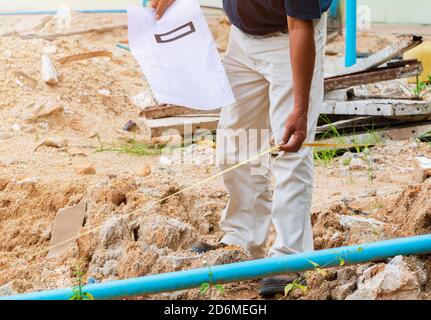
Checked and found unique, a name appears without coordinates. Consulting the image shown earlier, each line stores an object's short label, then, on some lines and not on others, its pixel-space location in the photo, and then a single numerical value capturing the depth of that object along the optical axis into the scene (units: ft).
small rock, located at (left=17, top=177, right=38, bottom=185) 25.47
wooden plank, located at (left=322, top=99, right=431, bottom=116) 30.65
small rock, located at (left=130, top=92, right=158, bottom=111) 36.39
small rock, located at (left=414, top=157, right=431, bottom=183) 25.72
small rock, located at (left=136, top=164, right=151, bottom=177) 28.21
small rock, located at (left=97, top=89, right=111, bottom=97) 38.81
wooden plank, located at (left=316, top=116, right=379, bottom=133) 31.63
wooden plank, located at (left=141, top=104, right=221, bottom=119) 33.01
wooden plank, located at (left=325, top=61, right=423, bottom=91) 31.45
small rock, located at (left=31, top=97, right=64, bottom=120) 35.39
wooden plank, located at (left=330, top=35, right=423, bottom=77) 29.63
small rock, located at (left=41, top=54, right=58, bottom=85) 37.44
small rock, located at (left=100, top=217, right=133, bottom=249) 20.80
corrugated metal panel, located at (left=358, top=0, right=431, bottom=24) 52.16
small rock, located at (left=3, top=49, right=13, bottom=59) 38.80
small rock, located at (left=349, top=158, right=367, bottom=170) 29.21
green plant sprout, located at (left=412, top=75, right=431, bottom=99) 34.55
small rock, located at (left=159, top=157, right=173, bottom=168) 30.26
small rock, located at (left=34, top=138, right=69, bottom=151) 31.99
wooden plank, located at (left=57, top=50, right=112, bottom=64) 39.66
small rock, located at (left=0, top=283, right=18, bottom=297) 17.97
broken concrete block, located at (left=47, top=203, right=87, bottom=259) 22.19
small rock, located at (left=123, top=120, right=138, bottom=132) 36.00
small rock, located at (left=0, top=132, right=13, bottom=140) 33.61
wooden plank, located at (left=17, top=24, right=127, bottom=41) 47.93
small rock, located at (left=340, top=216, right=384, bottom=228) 20.74
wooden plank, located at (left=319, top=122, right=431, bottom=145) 31.24
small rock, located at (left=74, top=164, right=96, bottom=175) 27.69
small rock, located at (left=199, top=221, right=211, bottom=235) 23.18
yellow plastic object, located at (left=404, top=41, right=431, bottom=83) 39.98
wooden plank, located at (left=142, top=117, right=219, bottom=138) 32.67
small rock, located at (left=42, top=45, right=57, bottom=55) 40.19
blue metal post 35.64
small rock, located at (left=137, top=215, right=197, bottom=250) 20.71
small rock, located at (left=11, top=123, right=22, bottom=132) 34.37
